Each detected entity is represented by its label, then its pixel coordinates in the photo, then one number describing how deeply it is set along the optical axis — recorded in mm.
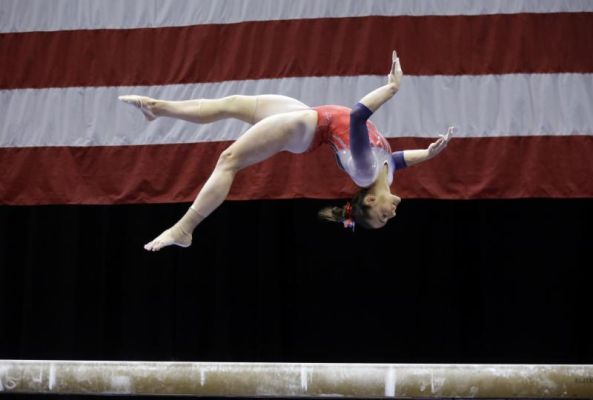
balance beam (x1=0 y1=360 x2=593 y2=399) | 7168
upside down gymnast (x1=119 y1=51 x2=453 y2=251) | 7297
